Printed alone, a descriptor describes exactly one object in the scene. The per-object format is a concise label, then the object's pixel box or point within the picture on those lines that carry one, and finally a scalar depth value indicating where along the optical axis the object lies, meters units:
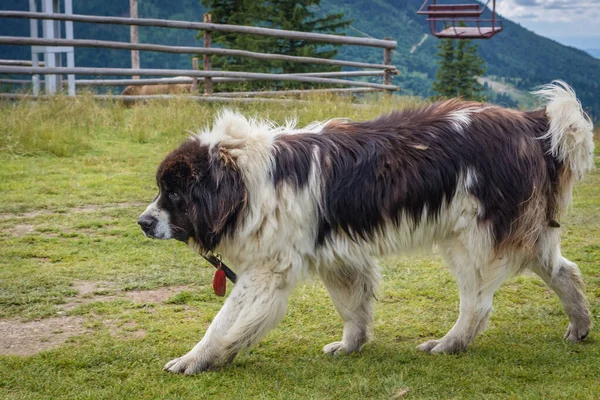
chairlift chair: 15.38
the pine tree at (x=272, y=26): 27.23
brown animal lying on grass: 19.41
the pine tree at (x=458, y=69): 42.91
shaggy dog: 4.20
